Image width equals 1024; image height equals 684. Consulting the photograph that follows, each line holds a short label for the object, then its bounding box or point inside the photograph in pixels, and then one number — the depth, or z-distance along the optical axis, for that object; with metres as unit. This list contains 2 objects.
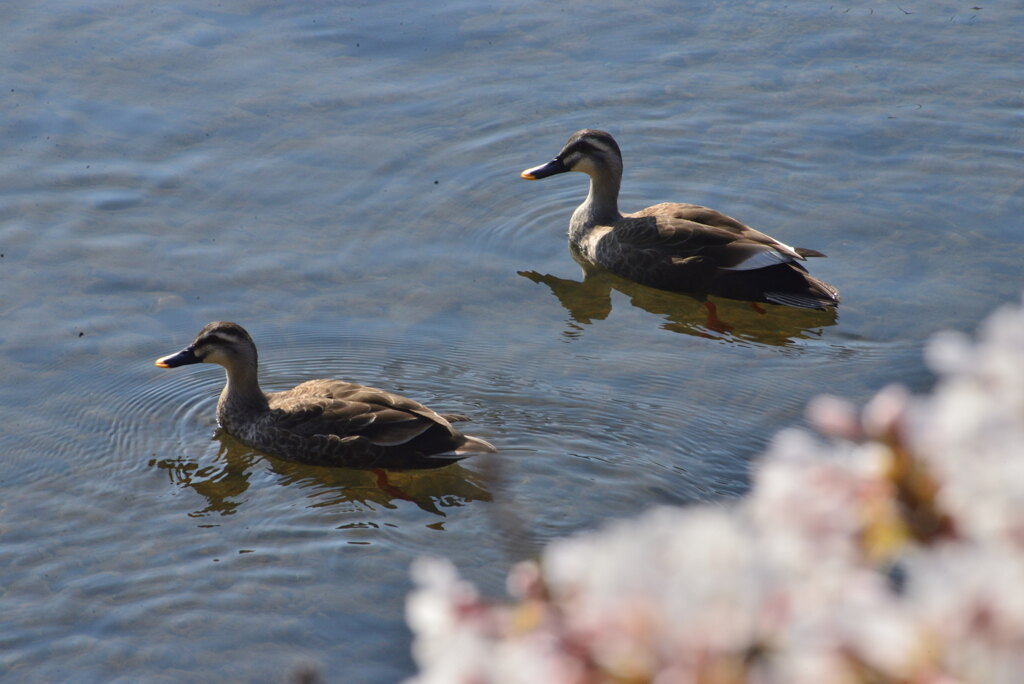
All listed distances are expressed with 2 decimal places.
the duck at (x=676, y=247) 17.56
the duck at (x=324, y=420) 13.95
